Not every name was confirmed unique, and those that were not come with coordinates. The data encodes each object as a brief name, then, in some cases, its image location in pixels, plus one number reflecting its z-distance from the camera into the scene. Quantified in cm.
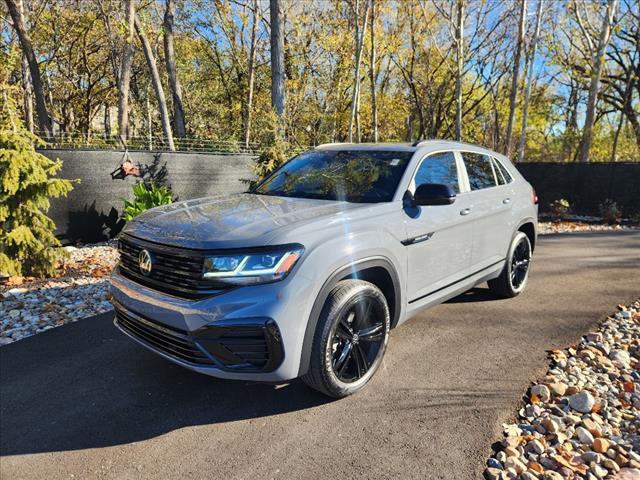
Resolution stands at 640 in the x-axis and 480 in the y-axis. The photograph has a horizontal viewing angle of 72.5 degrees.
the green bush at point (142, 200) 782
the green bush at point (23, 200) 520
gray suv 247
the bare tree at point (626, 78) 2227
